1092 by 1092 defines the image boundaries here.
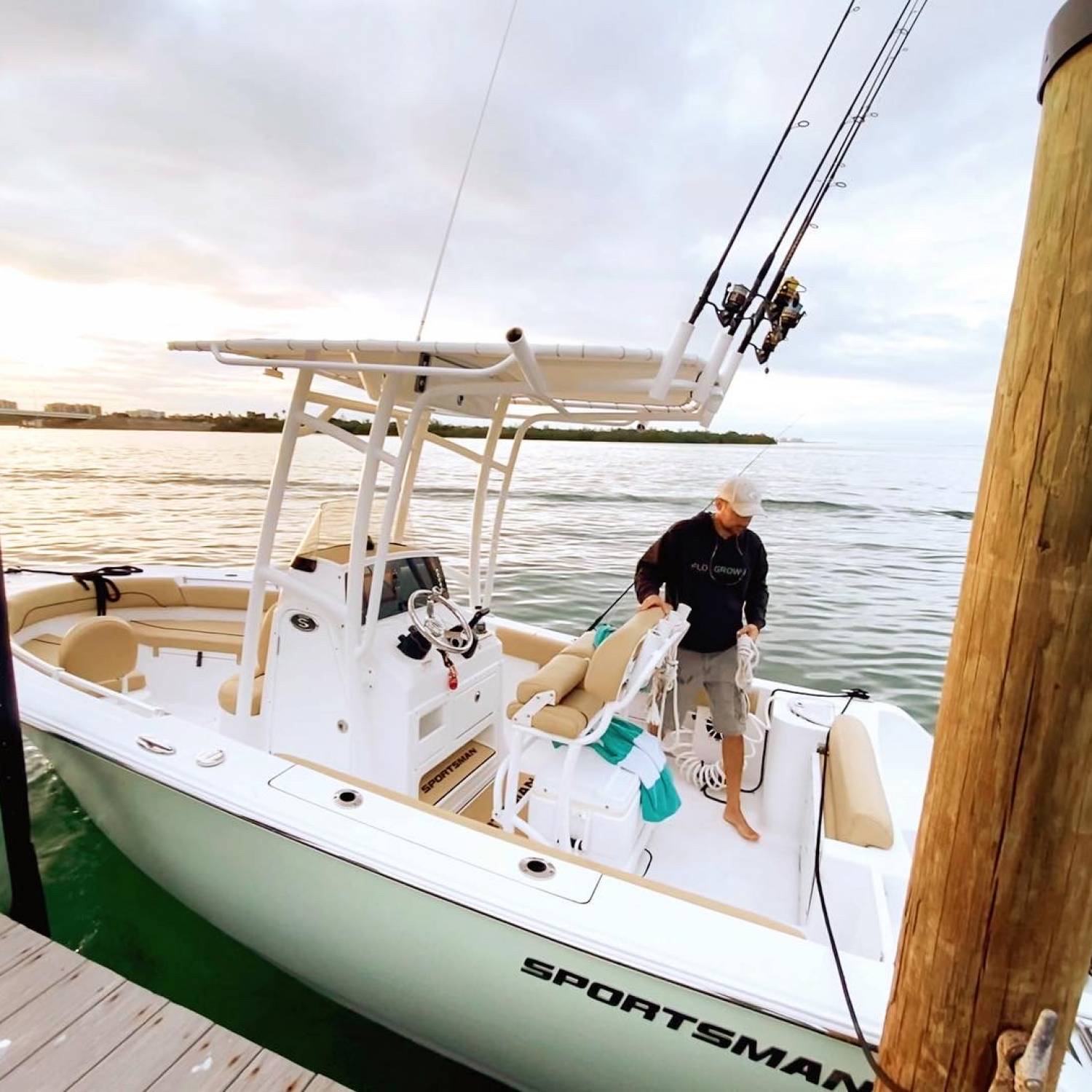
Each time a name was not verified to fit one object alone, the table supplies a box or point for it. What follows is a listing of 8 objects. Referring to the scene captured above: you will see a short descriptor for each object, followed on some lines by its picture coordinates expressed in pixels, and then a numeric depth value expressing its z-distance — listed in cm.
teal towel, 247
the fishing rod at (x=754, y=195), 209
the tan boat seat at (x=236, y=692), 298
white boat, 165
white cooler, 235
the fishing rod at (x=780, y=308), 218
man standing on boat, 288
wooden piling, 85
